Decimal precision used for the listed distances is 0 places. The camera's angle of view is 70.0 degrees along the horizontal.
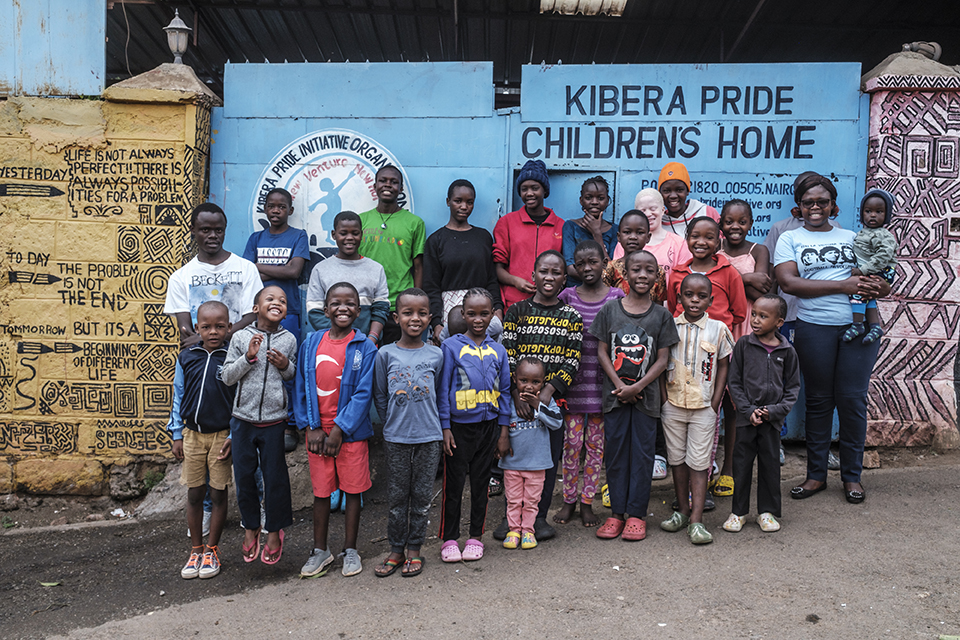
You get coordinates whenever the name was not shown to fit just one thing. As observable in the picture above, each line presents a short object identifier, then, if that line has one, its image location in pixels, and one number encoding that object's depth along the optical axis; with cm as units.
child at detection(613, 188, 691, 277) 452
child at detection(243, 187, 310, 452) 495
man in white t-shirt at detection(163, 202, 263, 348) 428
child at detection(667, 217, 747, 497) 409
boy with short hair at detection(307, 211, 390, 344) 452
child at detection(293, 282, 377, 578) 357
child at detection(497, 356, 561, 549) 374
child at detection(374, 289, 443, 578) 352
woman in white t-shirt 423
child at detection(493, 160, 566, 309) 484
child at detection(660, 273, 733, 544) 380
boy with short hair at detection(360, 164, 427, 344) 498
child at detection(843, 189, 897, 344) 417
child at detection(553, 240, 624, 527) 399
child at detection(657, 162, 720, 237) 483
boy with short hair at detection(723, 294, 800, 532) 382
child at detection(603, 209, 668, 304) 428
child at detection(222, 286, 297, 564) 358
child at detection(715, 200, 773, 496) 438
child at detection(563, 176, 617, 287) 479
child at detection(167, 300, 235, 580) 366
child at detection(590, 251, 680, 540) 377
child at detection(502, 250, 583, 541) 382
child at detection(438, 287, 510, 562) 363
